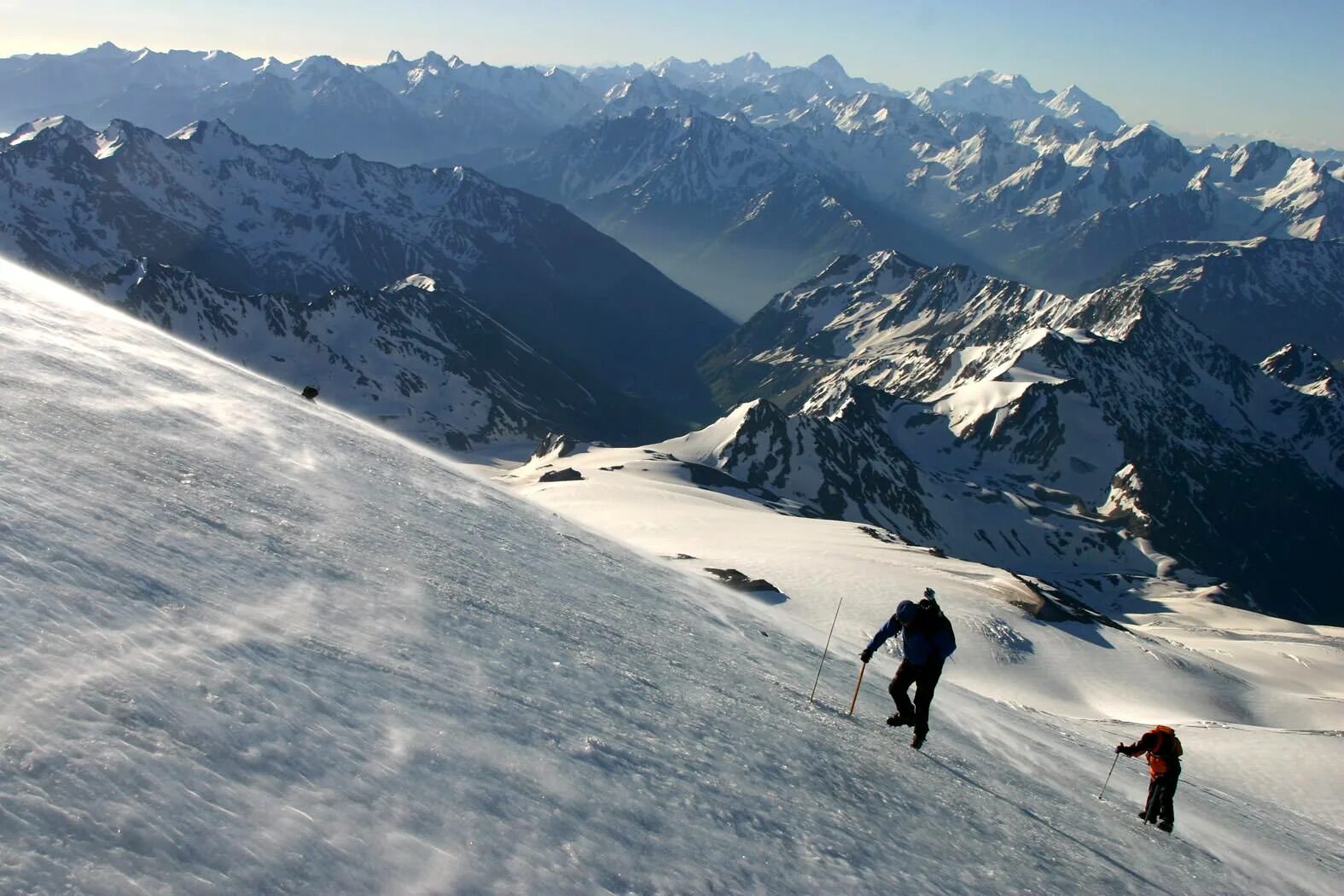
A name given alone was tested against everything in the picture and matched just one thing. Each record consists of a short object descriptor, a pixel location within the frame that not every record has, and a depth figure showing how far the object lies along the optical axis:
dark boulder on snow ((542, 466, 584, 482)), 126.72
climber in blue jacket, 14.13
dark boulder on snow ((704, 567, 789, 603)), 46.19
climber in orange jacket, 16.80
